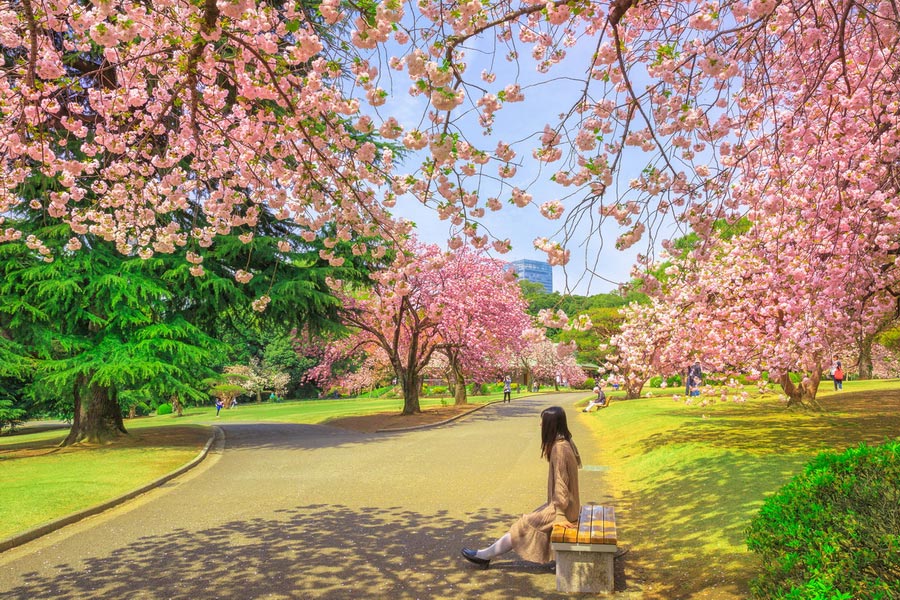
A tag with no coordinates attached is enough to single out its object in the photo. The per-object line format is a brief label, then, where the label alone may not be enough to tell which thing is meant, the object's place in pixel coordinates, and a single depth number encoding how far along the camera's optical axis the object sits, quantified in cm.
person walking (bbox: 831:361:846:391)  2919
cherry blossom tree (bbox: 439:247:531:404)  2762
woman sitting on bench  538
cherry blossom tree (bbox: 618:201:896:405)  828
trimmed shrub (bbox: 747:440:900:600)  263
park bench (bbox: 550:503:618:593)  495
